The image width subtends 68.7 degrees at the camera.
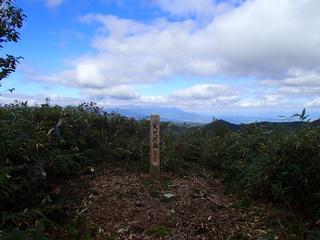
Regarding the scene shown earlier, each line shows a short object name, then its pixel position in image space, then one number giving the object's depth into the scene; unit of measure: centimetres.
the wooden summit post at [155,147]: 342
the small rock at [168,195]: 305
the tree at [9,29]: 326
